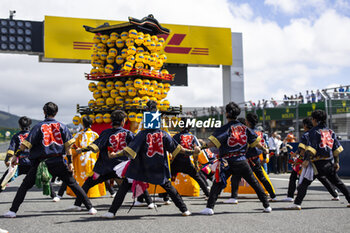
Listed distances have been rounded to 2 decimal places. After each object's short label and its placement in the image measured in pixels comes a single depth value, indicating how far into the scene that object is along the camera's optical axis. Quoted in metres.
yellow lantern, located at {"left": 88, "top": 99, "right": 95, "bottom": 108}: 13.55
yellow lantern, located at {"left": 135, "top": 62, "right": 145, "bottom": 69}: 13.08
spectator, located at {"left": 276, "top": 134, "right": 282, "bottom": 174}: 17.44
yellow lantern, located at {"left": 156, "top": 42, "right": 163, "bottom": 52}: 13.74
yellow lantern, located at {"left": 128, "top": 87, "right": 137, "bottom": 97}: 12.92
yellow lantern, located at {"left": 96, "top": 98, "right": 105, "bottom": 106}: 13.34
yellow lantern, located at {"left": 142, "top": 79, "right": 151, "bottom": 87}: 13.17
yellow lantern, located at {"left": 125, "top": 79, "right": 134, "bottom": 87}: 13.07
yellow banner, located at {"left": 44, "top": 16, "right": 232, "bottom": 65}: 29.47
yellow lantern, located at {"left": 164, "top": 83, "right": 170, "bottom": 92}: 14.38
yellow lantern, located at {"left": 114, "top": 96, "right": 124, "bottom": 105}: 13.05
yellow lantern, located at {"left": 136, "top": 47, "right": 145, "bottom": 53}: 13.16
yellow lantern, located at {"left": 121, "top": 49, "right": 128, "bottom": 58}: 13.07
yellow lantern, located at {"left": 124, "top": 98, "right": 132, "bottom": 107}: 12.79
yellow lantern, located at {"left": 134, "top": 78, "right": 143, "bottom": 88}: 12.91
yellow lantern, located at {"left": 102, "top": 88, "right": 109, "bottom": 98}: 13.38
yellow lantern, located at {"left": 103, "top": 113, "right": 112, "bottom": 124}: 13.05
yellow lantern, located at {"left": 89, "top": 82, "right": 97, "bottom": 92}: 13.86
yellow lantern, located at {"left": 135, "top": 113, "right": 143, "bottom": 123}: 12.59
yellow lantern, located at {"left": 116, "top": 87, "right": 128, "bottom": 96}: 13.08
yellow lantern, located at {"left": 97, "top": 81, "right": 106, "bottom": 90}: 13.49
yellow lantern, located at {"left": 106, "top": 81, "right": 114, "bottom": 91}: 13.35
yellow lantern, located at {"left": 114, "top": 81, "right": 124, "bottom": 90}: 13.20
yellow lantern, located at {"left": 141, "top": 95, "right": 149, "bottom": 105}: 12.76
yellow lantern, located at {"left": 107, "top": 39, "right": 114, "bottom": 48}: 13.53
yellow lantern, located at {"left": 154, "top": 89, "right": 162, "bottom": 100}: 13.48
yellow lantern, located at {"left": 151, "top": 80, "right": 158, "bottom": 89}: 13.41
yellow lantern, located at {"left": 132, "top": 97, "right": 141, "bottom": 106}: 12.64
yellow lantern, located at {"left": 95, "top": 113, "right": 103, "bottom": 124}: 13.14
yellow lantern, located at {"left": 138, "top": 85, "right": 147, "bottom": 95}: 12.92
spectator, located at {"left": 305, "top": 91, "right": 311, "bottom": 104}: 17.27
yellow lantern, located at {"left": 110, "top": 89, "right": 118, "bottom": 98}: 13.20
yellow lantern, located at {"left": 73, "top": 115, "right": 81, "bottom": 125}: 13.66
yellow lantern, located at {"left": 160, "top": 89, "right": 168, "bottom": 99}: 13.81
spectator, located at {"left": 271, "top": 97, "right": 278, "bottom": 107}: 17.83
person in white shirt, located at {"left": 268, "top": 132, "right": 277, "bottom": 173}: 16.91
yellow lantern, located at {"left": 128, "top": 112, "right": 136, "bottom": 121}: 12.63
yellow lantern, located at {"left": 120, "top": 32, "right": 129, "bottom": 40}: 13.28
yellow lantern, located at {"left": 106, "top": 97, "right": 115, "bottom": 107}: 13.13
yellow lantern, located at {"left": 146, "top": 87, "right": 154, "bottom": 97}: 13.12
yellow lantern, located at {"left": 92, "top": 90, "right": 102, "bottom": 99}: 13.54
